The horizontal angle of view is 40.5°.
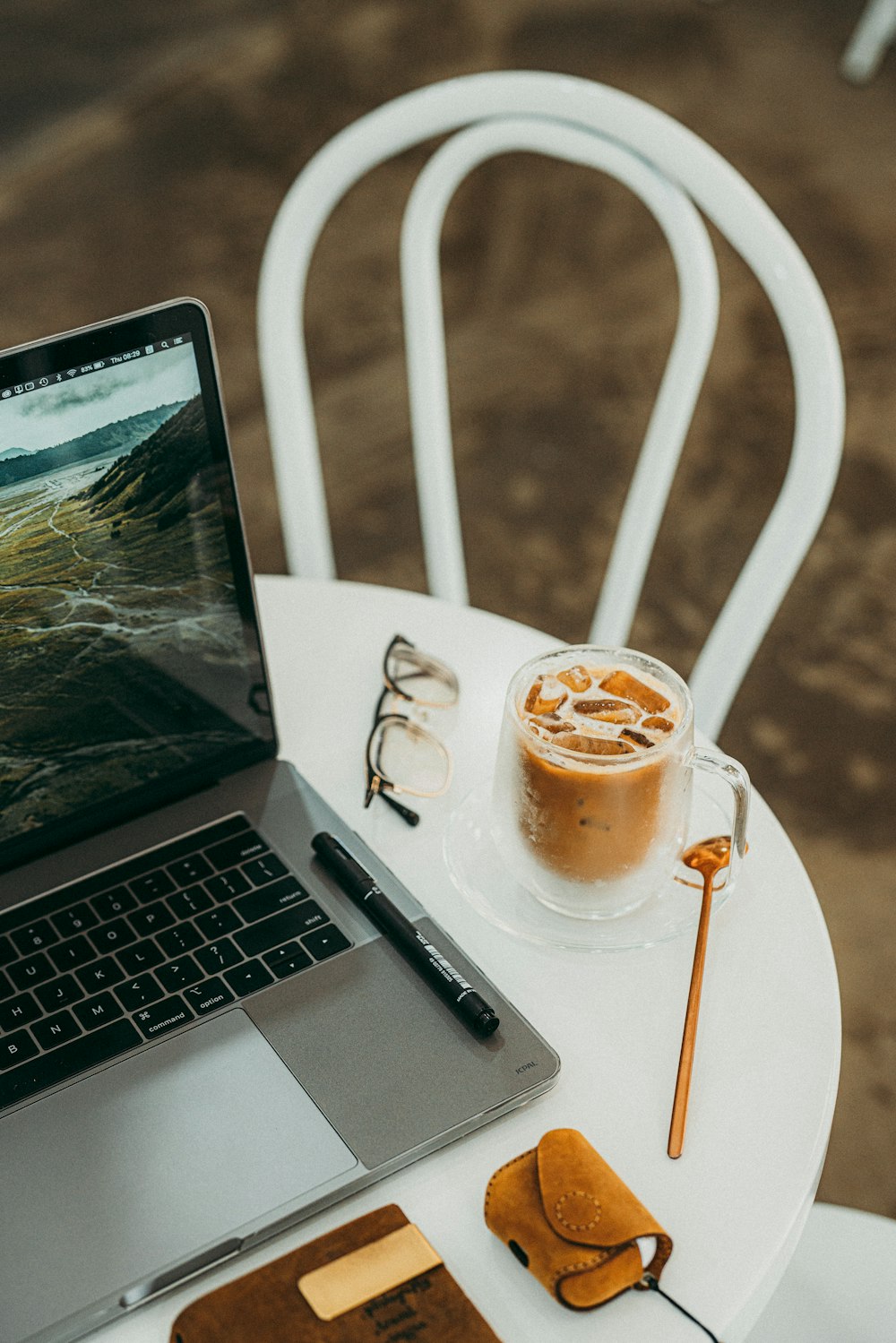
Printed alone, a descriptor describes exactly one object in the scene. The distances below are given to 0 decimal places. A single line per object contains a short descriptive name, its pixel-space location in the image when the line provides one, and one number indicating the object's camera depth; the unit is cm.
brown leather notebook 48
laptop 53
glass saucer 67
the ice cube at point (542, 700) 66
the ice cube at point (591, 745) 63
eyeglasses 76
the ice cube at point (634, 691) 66
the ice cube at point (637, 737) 63
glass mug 63
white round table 51
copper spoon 57
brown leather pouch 50
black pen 59
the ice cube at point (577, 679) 67
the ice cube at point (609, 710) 65
